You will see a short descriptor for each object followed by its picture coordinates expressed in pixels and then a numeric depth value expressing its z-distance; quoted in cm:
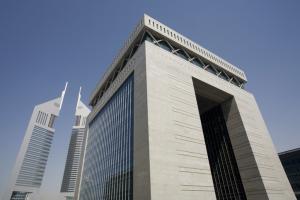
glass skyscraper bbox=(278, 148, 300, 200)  5328
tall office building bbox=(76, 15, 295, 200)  1591
